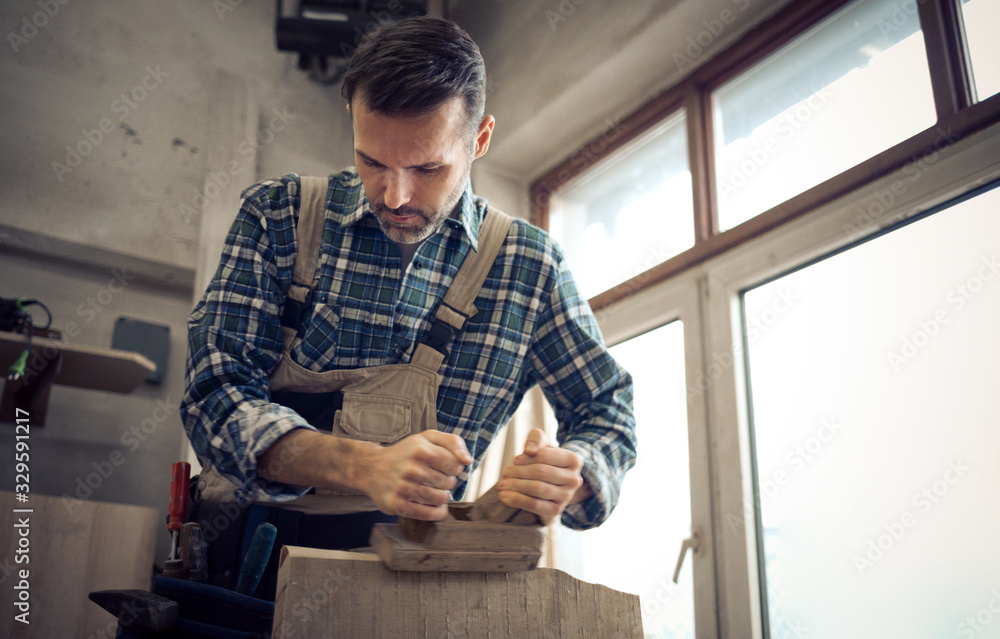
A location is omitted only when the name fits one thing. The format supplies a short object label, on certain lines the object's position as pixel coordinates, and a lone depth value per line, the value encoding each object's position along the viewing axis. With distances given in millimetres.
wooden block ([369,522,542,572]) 842
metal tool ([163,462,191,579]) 1184
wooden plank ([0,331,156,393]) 2205
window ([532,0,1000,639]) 1615
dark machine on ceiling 2879
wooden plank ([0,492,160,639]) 1986
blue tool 1032
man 1182
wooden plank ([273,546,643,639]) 796
